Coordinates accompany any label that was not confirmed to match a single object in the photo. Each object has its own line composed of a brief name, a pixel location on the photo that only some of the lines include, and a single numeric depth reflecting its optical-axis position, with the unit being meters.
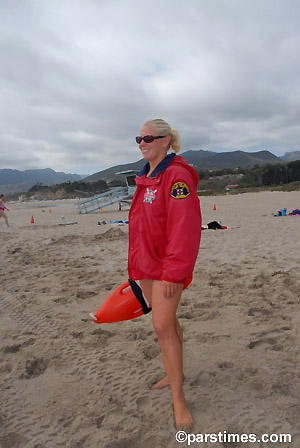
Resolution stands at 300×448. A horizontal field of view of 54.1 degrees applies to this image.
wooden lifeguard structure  24.92
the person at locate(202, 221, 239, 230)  10.46
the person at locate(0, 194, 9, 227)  14.24
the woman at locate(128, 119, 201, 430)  1.82
